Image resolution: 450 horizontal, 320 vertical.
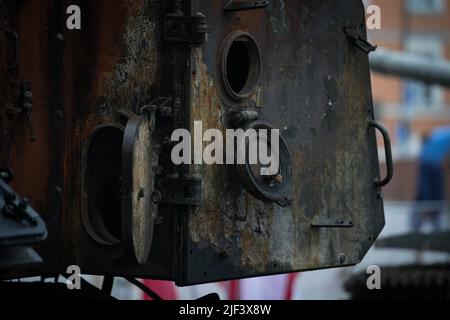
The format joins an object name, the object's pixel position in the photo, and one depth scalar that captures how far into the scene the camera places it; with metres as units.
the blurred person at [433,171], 30.47
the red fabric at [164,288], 13.09
